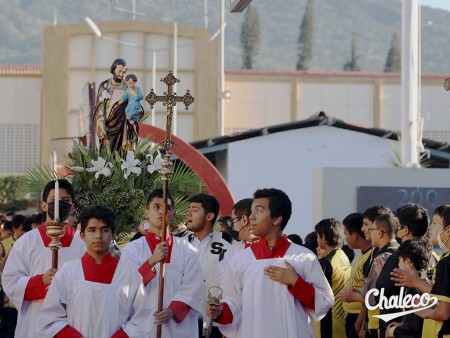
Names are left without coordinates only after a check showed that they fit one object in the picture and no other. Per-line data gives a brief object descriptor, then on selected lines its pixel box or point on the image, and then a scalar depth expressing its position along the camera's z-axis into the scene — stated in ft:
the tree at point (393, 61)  365.40
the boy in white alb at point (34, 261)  34.37
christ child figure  43.21
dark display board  63.82
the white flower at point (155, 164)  40.24
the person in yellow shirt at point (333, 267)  39.75
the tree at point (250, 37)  380.37
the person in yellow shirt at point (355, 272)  36.60
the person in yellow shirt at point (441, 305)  29.07
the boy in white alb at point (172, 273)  35.35
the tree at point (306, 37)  367.66
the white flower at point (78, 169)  39.96
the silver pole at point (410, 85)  73.20
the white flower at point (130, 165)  40.01
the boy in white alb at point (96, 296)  30.53
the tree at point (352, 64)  392.88
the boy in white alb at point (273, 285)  31.40
